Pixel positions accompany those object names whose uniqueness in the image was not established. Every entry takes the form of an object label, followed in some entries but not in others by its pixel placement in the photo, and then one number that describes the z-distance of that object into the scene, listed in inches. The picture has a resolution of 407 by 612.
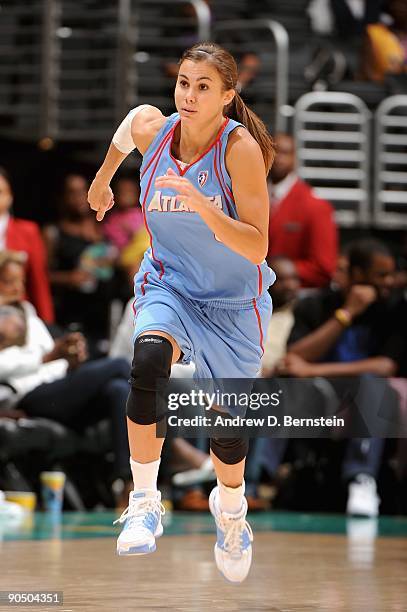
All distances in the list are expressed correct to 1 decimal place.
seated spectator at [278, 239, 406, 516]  624.7
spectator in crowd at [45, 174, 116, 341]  721.0
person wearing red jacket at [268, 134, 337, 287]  717.3
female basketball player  311.1
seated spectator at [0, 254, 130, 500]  601.6
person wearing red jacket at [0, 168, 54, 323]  669.9
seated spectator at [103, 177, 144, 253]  760.3
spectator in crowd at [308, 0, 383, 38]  893.8
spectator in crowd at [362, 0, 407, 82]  872.3
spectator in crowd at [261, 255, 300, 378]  665.0
